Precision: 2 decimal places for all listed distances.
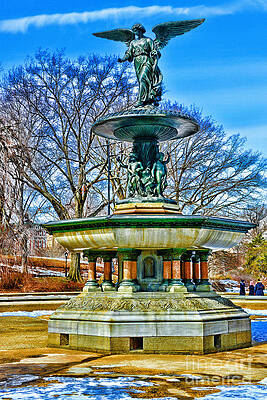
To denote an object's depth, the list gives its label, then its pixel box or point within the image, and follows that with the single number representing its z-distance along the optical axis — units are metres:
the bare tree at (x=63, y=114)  30.06
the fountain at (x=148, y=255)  8.92
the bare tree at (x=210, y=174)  31.22
